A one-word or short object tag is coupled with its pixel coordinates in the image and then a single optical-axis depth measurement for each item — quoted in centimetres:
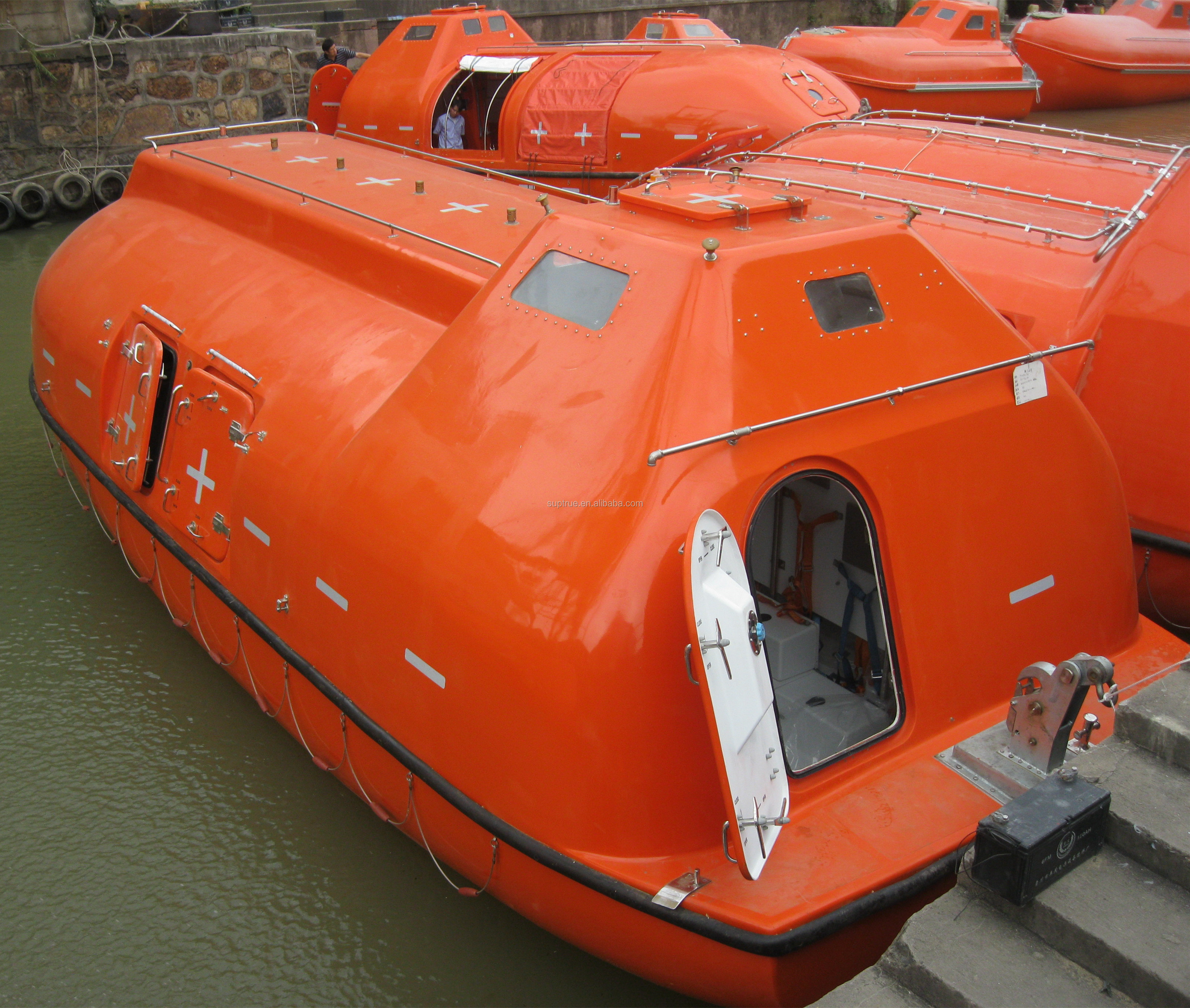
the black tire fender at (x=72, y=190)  1214
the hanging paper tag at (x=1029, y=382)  332
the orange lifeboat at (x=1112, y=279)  452
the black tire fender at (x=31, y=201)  1186
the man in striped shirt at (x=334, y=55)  1305
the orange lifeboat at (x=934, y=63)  1567
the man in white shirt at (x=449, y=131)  1053
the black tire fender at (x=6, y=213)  1177
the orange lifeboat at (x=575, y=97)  897
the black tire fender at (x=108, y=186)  1243
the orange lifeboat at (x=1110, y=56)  1798
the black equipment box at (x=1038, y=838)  255
